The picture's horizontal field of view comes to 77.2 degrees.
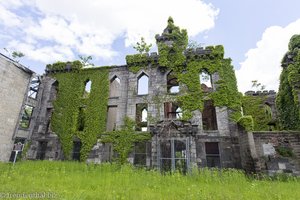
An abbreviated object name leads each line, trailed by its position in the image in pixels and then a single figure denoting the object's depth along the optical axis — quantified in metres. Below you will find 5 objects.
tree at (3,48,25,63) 24.15
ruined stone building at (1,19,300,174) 13.51
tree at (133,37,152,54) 23.40
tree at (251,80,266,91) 23.39
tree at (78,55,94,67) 23.09
